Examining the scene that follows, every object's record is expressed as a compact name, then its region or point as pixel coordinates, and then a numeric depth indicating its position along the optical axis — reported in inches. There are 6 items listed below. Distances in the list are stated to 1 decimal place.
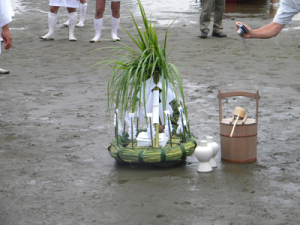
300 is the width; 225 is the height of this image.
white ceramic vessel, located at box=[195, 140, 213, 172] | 259.1
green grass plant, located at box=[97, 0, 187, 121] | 266.4
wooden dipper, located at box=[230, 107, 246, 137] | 273.3
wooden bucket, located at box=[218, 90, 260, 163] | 269.6
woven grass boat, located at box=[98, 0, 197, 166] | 264.4
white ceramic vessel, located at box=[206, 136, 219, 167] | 268.5
